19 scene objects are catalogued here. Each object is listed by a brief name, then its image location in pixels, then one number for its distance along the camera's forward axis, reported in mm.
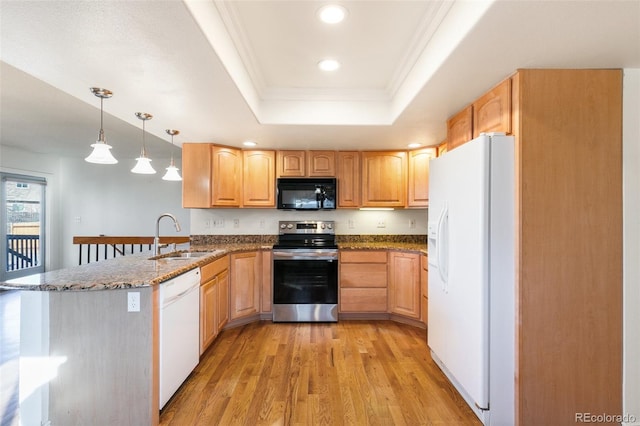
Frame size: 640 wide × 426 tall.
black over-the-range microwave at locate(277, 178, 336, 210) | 3676
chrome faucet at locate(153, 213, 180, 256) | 2639
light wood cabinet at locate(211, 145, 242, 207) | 3518
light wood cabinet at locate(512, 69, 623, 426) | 1649
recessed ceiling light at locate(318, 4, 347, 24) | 1585
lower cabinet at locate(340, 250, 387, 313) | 3455
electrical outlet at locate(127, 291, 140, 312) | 1648
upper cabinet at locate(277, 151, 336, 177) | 3707
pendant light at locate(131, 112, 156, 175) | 2383
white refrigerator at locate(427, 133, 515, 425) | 1703
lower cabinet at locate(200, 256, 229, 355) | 2472
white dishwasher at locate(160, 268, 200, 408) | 1792
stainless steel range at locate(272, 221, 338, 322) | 3383
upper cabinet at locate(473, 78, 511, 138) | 1779
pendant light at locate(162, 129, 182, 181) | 2930
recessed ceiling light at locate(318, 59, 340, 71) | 2141
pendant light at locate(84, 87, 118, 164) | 1950
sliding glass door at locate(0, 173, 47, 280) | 4836
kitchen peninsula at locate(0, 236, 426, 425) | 1585
